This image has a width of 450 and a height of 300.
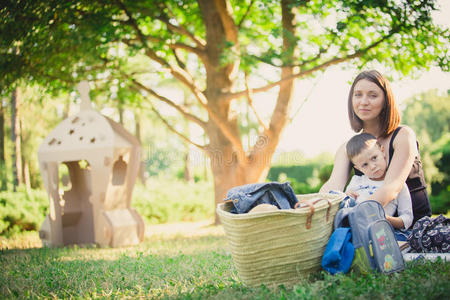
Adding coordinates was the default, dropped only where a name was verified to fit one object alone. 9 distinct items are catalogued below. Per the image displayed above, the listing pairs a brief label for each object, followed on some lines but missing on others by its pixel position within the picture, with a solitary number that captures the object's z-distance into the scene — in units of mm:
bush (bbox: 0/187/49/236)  7187
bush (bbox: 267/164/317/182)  17828
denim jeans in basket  2502
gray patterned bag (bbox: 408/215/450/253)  2754
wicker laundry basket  2254
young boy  2822
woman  2830
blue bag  2381
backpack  2340
